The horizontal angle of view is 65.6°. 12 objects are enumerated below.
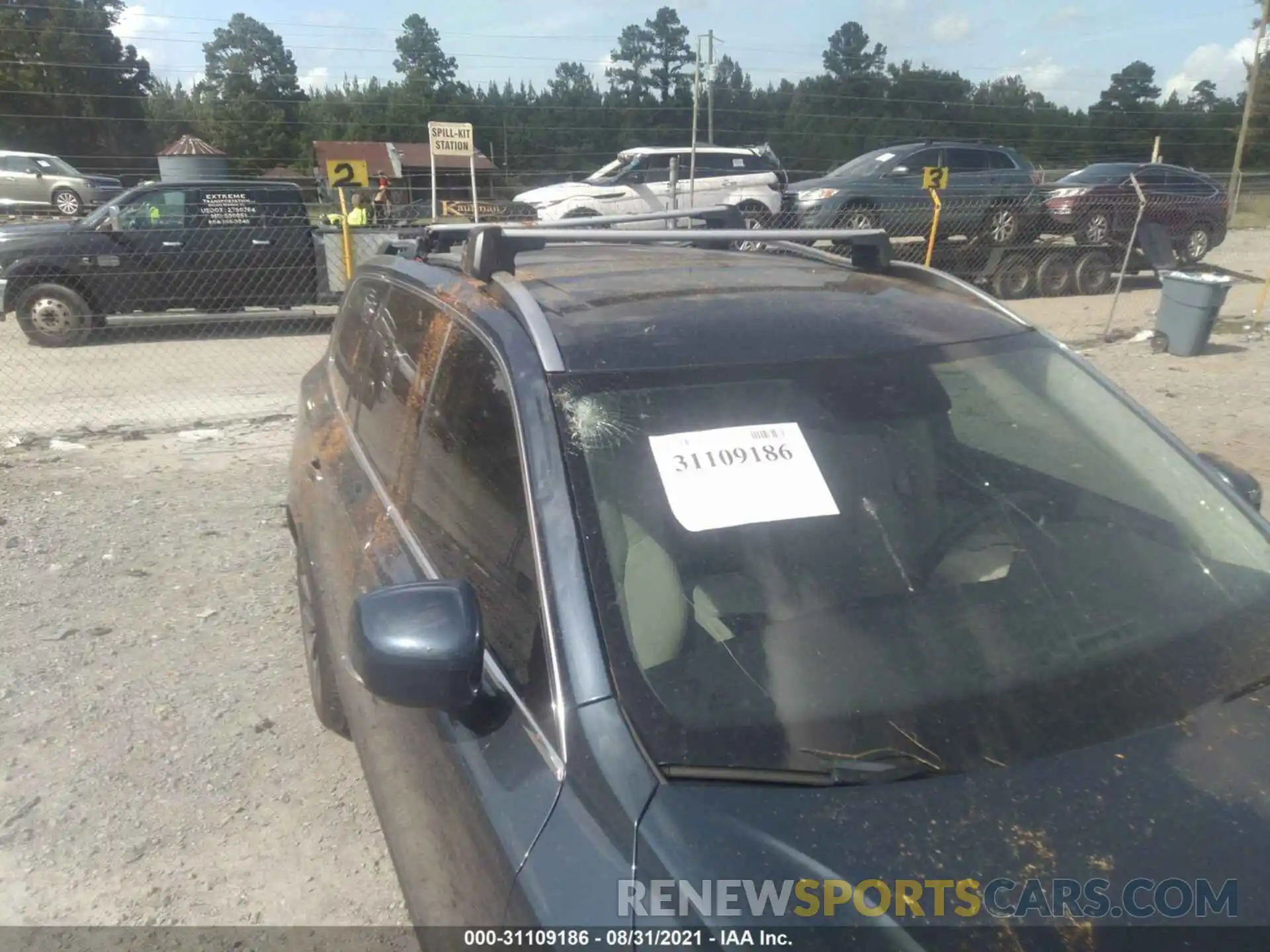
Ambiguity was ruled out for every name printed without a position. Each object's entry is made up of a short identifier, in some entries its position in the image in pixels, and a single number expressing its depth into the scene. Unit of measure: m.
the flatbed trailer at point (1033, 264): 14.28
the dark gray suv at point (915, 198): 13.73
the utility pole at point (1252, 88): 26.11
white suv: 17.25
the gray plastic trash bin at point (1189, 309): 9.42
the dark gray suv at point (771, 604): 1.53
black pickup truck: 11.08
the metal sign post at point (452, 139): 11.38
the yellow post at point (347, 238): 10.07
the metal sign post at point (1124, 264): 10.90
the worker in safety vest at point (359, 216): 15.22
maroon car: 14.52
